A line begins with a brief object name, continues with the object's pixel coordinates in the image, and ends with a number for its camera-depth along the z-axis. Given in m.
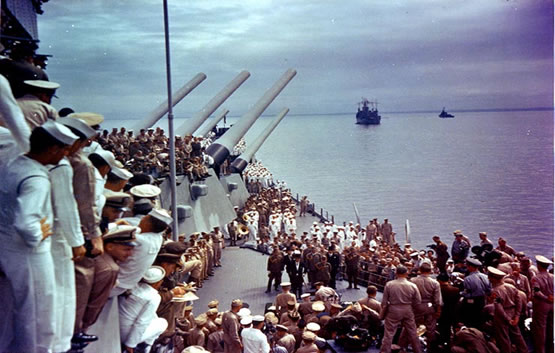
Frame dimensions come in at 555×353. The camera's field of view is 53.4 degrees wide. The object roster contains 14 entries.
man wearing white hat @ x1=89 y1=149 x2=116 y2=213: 3.45
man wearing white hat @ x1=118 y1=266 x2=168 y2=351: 4.01
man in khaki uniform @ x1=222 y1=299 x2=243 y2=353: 6.31
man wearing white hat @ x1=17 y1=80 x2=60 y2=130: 3.20
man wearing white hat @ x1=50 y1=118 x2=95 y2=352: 2.84
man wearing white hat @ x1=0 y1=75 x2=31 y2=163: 2.78
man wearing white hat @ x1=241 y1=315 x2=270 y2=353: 6.01
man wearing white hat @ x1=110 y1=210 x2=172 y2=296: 3.70
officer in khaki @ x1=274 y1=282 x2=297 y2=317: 7.81
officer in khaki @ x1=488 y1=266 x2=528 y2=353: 5.84
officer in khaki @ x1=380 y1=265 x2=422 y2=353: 6.12
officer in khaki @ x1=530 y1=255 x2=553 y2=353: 6.00
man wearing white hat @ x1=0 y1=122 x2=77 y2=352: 2.67
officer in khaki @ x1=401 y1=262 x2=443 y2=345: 6.29
